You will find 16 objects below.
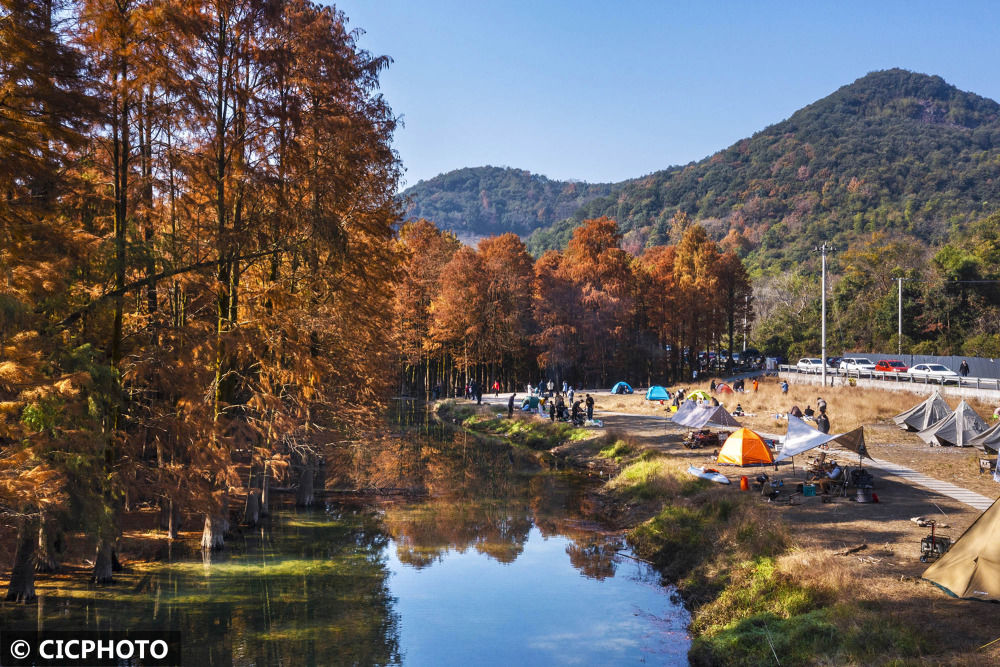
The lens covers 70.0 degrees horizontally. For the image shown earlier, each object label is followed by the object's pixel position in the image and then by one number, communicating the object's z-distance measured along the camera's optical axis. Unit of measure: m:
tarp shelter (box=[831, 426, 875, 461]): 22.61
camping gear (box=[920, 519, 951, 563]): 15.81
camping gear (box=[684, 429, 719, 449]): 34.88
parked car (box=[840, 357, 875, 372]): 62.99
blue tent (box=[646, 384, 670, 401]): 54.69
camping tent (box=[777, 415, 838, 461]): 23.62
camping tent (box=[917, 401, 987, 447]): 30.14
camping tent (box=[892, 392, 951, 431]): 34.56
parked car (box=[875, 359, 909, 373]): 64.38
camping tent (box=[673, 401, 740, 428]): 33.81
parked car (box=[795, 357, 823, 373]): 68.01
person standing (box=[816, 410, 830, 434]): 29.44
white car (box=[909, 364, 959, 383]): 55.78
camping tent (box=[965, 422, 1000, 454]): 27.50
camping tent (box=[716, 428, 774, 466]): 27.67
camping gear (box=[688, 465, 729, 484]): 26.16
